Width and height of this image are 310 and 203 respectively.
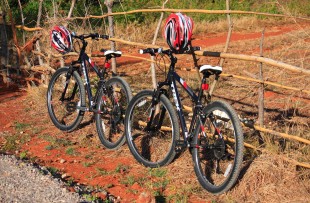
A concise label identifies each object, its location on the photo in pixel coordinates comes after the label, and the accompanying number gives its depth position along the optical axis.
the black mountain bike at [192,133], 4.43
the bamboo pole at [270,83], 5.01
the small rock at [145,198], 4.29
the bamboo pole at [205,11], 4.95
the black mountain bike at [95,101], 5.77
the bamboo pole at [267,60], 4.30
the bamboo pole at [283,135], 4.63
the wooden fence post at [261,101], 5.04
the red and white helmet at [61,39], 6.46
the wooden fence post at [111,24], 6.68
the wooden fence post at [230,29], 5.16
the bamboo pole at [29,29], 8.34
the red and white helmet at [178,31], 4.76
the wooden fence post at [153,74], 6.26
